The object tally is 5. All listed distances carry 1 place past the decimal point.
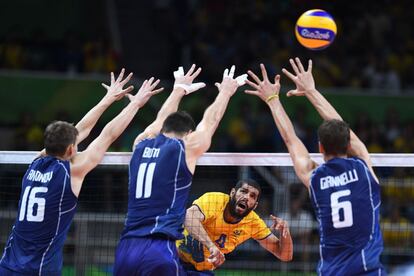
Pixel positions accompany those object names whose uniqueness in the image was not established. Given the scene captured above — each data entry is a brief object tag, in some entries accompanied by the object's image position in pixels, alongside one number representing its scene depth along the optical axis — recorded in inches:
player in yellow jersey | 804.0
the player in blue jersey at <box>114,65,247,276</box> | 656.4
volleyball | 858.1
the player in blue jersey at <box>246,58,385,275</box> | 629.0
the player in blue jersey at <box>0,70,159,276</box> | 676.1
